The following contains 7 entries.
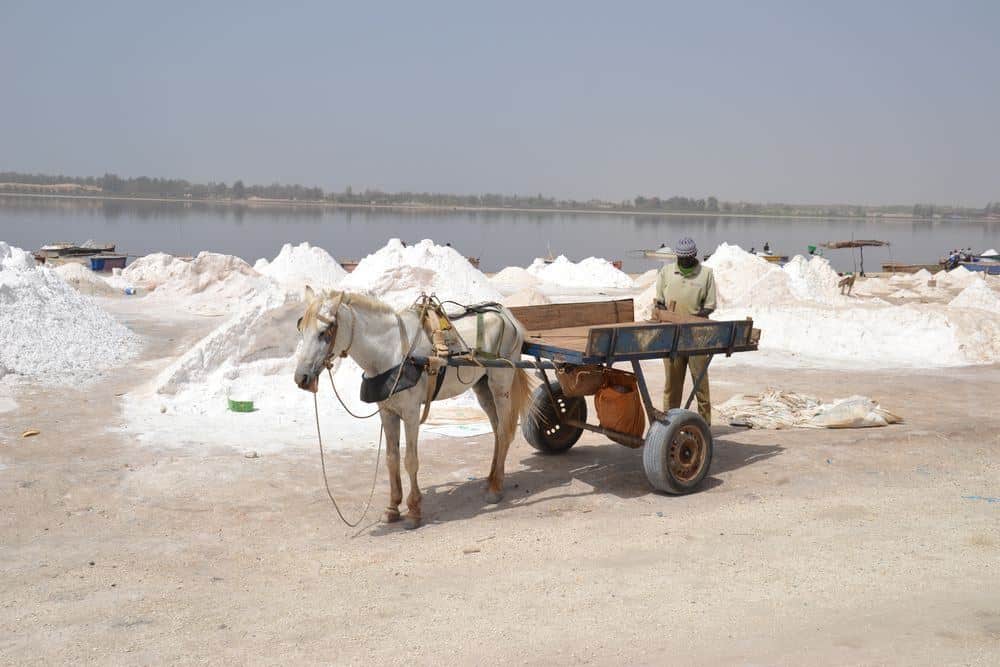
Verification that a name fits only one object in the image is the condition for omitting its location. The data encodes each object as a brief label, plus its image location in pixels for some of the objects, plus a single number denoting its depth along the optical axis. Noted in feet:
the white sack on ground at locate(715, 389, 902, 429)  29.25
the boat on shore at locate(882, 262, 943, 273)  133.18
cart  21.66
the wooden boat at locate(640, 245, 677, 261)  114.21
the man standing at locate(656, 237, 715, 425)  25.29
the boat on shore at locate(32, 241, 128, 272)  114.01
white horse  19.19
